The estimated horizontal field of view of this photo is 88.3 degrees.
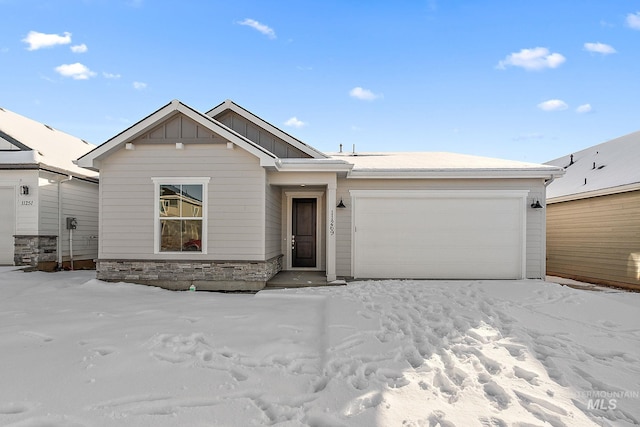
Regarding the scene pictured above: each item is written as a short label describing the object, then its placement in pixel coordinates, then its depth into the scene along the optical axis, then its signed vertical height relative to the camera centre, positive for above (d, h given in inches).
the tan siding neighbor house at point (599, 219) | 335.3 -0.5
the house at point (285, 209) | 293.7 +7.6
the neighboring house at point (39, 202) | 357.4 +15.2
